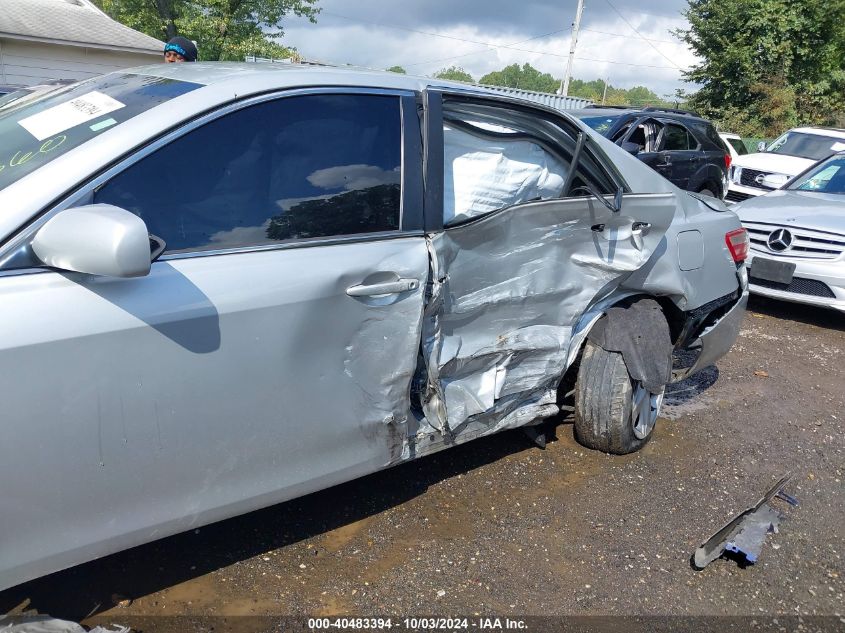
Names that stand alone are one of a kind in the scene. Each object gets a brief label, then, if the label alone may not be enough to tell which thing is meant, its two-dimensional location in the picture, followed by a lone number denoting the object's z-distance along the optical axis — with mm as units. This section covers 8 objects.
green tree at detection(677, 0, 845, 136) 26967
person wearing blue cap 4852
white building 16328
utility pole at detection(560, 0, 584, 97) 26469
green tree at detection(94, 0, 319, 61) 21297
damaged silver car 1819
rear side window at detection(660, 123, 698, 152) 10773
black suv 10039
